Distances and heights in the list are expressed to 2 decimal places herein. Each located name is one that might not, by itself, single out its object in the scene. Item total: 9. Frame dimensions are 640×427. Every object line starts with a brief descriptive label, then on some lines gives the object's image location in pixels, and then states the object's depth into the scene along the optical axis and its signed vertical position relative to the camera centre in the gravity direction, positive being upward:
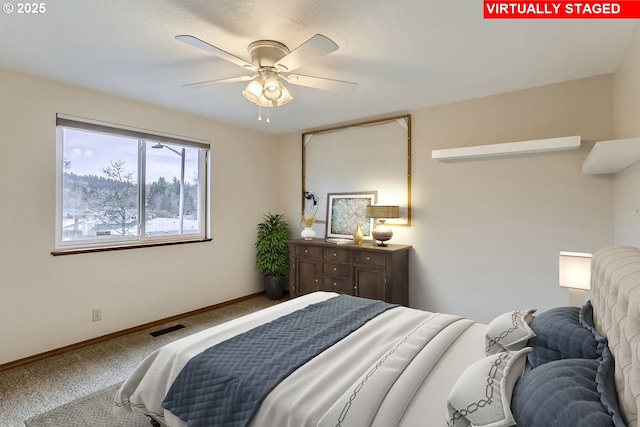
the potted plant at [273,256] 4.60 -0.61
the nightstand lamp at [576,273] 2.12 -0.39
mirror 3.88 +0.68
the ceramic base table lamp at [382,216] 3.68 -0.02
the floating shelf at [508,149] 2.73 +0.61
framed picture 4.12 +0.01
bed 0.97 -0.67
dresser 3.52 -0.66
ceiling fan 1.97 +0.96
